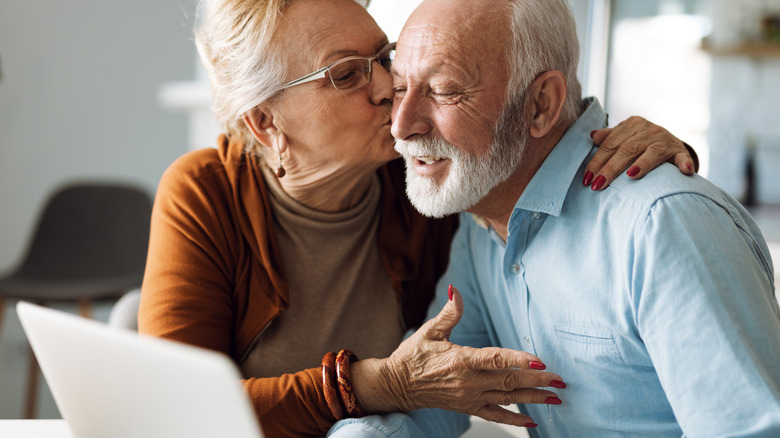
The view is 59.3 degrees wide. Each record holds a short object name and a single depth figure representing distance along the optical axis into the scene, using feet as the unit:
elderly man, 3.07
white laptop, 2.05
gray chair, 11.28
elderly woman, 3.99
